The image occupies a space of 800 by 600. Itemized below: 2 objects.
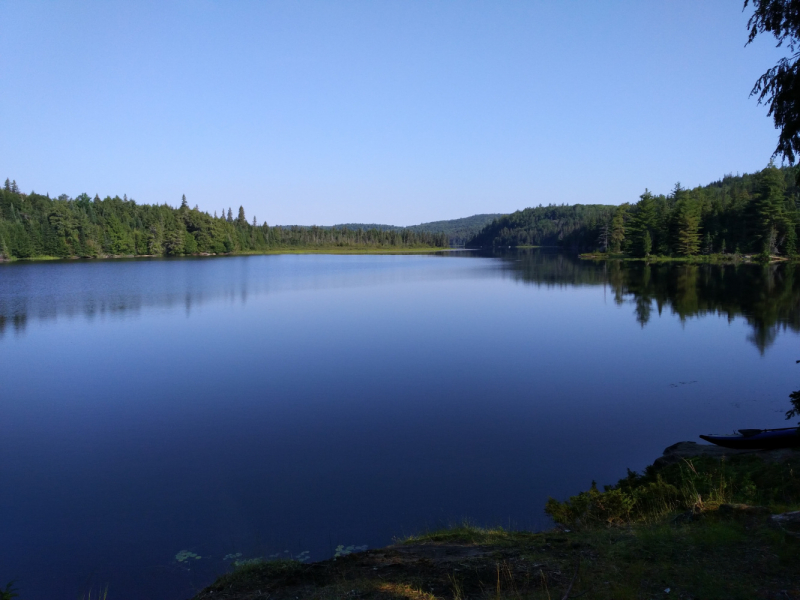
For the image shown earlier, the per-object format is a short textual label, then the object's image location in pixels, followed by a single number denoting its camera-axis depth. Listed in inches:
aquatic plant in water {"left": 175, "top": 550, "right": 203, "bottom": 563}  263.1
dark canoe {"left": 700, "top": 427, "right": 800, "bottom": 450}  343.9
